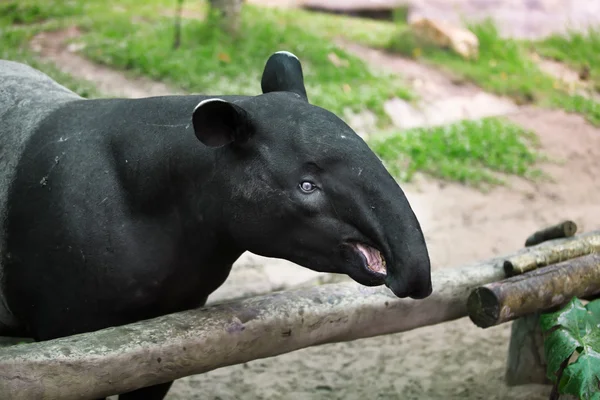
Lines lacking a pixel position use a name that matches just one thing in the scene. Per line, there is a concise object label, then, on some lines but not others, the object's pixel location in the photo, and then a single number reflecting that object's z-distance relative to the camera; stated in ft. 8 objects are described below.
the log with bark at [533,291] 11.12
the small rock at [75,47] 27.71
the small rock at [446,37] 36.17
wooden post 13.23
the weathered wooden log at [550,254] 12.31
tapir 8.02
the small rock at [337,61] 31.29
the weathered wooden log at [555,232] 13.30
